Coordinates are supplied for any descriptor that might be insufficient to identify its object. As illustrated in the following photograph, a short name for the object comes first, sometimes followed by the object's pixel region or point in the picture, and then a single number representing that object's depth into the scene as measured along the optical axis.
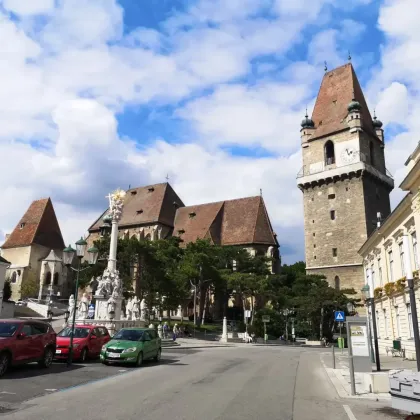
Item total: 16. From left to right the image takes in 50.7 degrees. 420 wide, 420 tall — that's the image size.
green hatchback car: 15.10
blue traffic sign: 17.42
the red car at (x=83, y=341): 16.09
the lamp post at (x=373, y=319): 15.37
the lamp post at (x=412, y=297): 10.05
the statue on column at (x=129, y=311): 33.64
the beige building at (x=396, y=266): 20.91
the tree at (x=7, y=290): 53.11
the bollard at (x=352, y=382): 11.07
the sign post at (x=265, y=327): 35.94
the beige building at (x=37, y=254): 67.12
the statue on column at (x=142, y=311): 35.30
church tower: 54.12
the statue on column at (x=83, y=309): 32.75
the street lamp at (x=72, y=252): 17.16
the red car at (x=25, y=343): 12.00
